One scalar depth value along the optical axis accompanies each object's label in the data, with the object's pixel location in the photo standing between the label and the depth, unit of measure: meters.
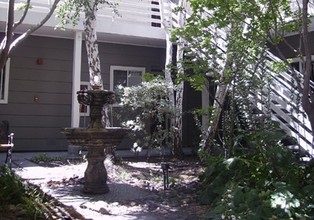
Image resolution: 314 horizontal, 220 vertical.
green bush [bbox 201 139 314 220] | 4.32
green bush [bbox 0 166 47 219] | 4.91
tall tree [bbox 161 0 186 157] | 10.32
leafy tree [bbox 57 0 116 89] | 9.30
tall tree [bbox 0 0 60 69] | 5.50
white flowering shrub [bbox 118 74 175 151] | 9.74
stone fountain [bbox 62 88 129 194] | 6.36
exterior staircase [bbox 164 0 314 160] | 7.29
